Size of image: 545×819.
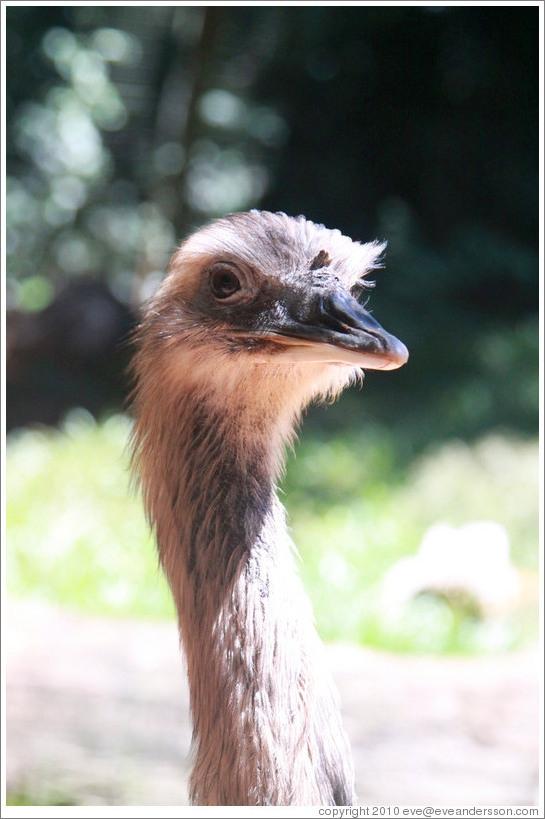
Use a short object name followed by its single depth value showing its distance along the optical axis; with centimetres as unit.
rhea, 315
